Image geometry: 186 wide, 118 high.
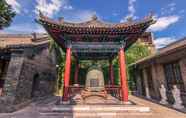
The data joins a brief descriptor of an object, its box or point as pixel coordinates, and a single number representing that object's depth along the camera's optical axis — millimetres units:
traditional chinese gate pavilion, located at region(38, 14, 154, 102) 7598
